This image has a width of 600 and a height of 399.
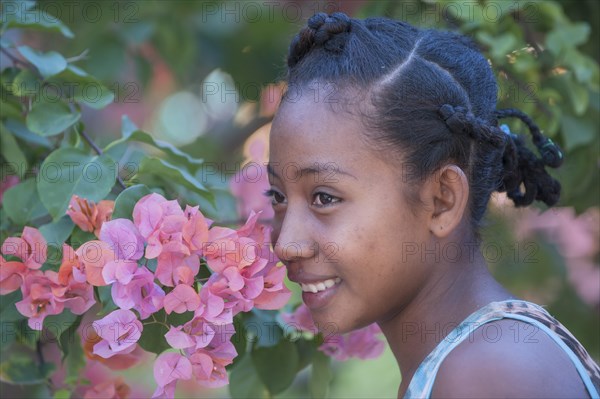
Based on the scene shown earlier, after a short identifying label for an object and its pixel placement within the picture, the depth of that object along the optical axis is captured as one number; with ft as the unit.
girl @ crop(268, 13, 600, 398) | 8.05
